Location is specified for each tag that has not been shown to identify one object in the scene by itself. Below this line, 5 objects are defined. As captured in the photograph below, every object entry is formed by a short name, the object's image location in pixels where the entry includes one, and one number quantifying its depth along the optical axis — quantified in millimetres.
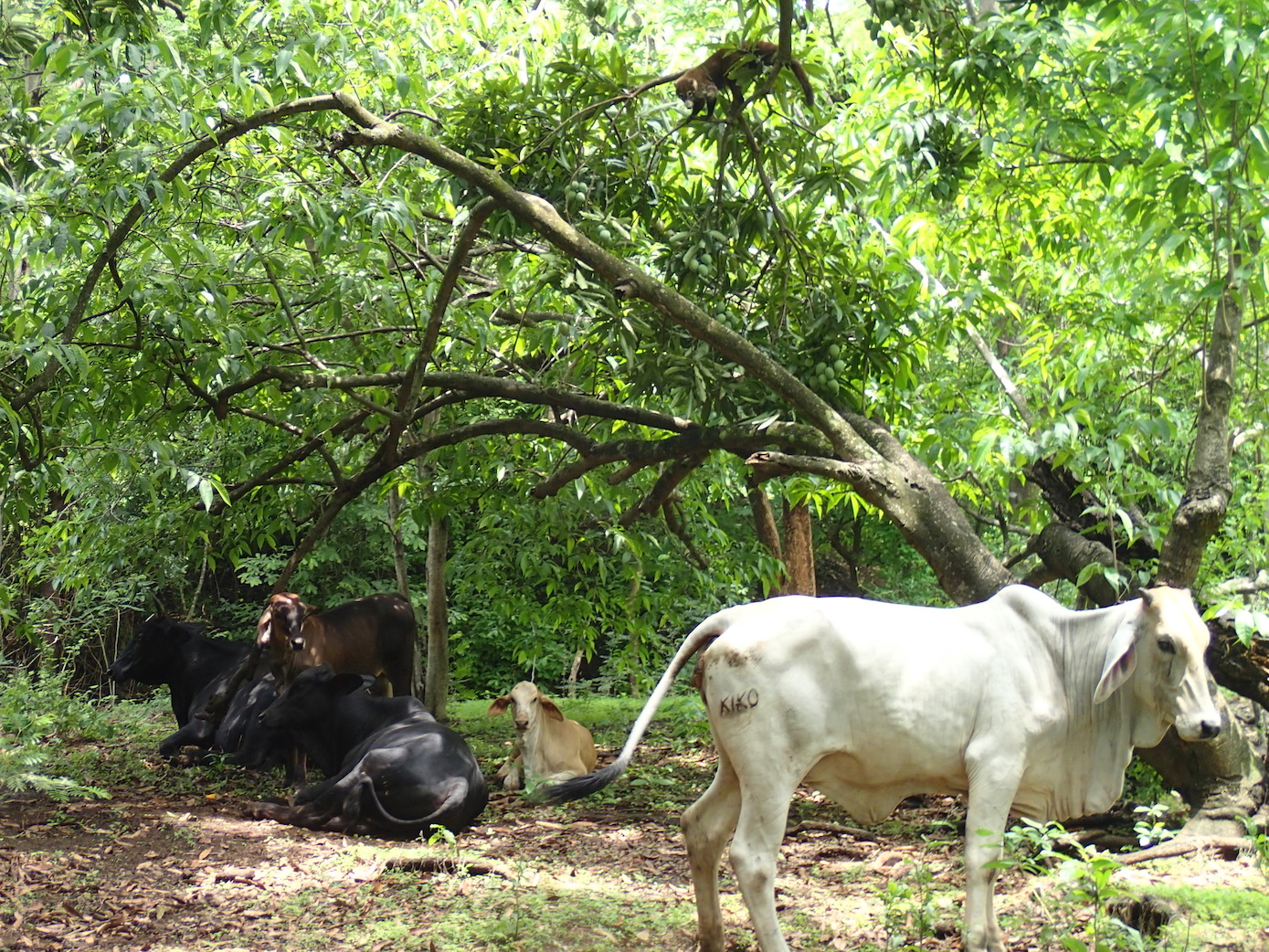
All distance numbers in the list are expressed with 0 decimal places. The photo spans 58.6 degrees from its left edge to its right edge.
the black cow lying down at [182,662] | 8719
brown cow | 7836
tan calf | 7340
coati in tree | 5262
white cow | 3854
